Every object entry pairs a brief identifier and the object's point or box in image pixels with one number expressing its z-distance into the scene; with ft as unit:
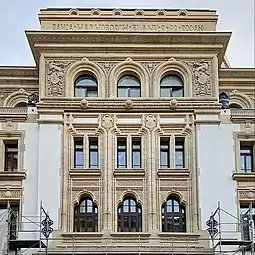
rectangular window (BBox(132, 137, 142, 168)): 114.52
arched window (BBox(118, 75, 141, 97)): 118.21
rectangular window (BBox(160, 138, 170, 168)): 114.68
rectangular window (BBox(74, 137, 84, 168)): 114.11
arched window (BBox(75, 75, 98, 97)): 117.91
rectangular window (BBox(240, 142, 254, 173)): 116.67
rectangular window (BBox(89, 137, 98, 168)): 114.21
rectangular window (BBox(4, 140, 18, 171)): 114.52
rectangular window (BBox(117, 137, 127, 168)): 114.32
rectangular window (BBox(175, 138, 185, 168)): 114.52
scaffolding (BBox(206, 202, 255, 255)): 105.09
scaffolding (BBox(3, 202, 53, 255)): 103.45
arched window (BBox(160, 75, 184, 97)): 118.11
